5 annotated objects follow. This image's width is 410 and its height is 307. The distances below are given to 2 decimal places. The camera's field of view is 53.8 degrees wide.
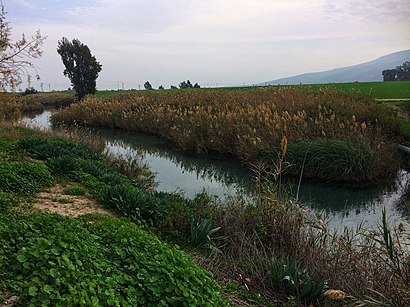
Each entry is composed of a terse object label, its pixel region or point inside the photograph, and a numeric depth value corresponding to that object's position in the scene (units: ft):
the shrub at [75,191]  24.99
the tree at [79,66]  132.87
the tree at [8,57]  37.76
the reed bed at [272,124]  40.18
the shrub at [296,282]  14.34
